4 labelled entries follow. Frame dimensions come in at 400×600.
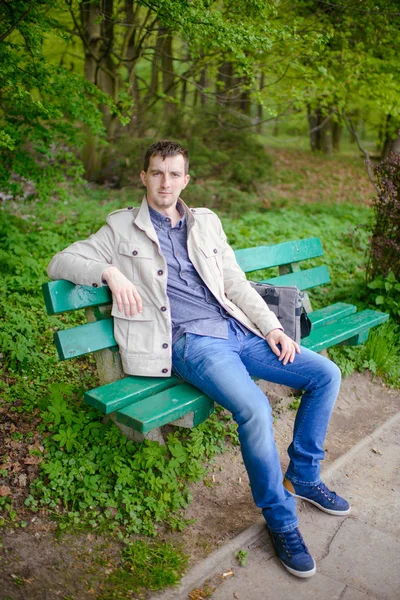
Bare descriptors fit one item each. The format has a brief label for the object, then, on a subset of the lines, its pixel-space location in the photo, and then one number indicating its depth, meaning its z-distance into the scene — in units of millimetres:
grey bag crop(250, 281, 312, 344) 3660
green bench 2896
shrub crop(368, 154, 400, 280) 5340
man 2885
